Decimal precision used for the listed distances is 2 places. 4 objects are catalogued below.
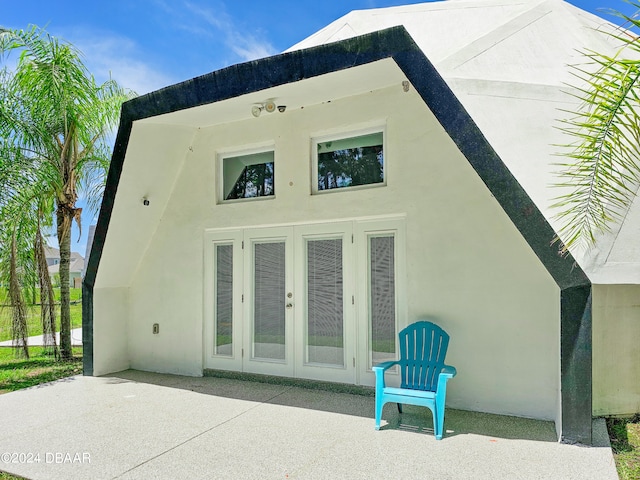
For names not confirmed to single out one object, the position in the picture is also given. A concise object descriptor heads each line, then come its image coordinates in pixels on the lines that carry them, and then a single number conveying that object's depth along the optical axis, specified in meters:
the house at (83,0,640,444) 4.08
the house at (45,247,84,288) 36.25
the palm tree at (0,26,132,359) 7.04
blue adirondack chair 4.36
